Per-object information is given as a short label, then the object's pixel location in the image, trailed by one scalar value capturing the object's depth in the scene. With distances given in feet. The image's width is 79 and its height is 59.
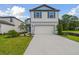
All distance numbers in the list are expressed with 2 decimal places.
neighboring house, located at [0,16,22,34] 27.55
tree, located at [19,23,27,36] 27.96
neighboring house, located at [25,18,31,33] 31.62
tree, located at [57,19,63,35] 31.18
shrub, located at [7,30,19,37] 25.79
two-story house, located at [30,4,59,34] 33.51
